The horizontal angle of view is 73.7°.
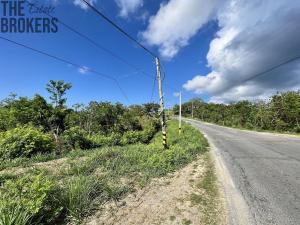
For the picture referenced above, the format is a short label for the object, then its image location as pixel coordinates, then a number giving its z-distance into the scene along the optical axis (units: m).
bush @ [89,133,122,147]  14.62
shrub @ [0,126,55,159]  9.81
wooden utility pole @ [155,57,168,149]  12.10
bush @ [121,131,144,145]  17.83
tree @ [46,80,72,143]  14.93
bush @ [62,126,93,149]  13.16
